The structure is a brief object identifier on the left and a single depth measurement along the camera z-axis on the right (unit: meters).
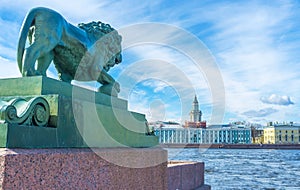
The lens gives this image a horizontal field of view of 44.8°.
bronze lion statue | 3.17
